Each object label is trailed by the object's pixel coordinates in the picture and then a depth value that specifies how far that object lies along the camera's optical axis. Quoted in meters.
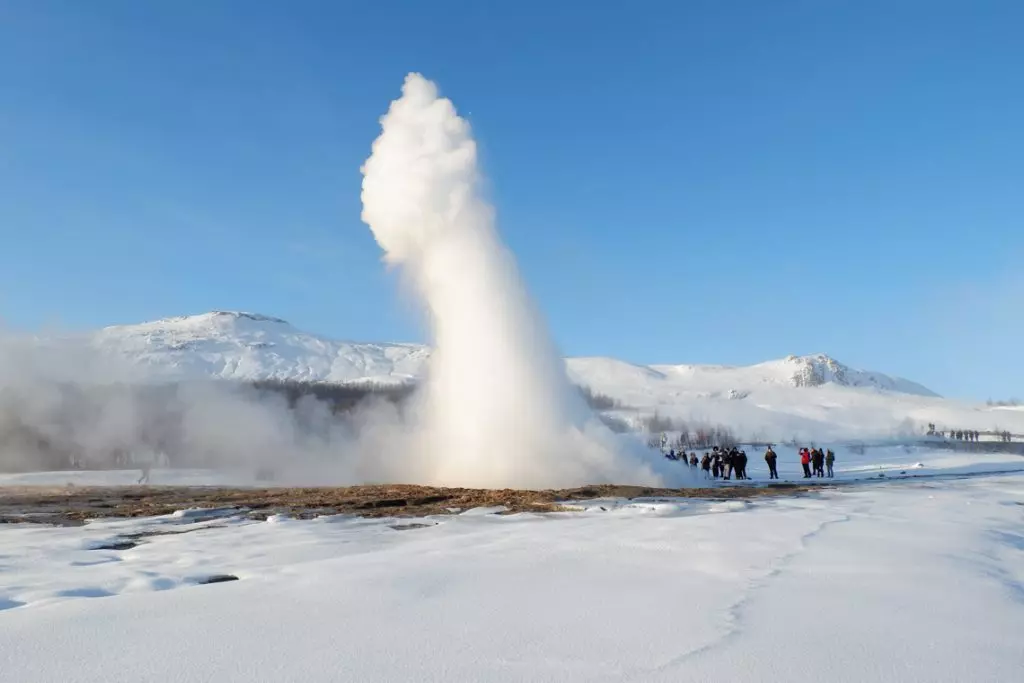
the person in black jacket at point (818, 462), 32.81
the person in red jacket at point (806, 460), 32.16
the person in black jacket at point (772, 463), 31.67
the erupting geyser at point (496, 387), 22.50
